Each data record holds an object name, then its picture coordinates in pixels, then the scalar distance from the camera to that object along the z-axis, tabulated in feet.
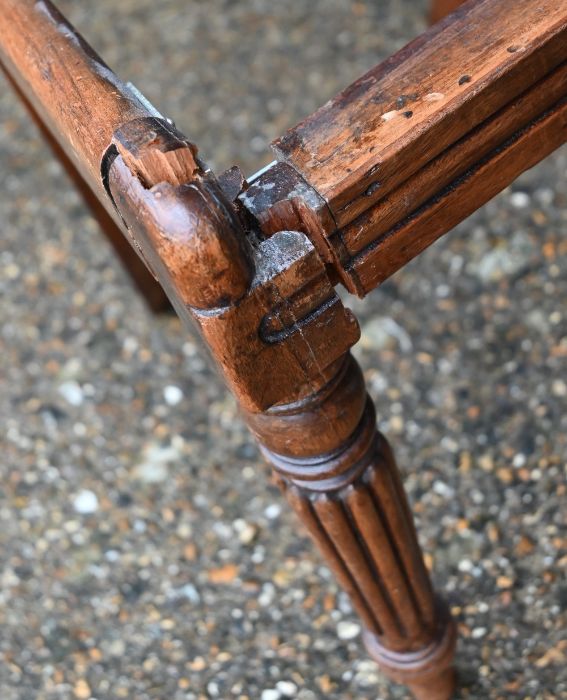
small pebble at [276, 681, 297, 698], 3.26
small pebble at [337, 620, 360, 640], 3.31
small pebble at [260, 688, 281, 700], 3.26
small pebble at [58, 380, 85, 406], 4.03
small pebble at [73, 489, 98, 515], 3.70
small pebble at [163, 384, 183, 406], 3.92
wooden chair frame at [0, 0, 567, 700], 2.28
